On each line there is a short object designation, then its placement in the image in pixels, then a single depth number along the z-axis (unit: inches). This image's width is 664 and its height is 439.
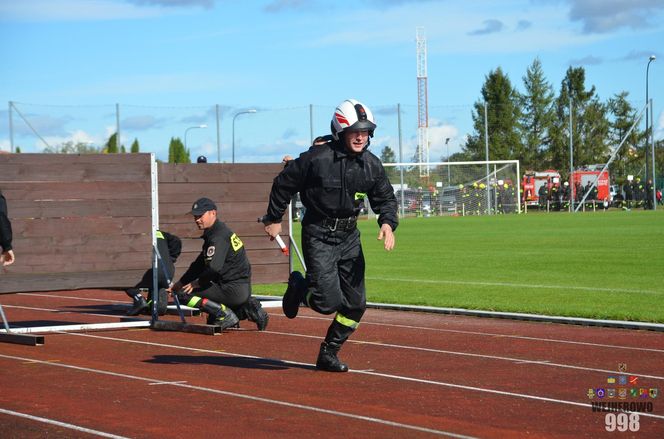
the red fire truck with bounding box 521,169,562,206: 2800.2
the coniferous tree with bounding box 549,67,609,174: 3159.5
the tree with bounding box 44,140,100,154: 2640.3
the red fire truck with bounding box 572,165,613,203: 2731.3
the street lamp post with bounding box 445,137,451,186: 2640.3
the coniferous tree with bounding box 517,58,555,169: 3161.9
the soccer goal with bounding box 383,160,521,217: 2605.8
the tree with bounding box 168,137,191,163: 2598.4
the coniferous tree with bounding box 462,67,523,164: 2928.2
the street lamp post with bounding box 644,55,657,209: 2372.0
